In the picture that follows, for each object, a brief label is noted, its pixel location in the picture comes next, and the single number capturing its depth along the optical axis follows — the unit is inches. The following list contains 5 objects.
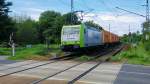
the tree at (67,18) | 1915.2
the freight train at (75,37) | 758.0
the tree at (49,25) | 1705.1
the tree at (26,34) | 2071.9
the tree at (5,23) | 1465.2
